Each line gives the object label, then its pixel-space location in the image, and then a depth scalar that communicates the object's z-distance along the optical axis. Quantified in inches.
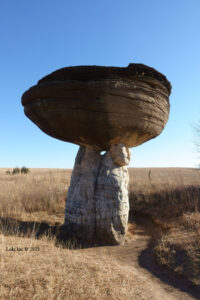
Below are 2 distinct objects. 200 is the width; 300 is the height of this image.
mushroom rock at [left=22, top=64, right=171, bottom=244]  138.0
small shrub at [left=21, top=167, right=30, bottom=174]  911.5
